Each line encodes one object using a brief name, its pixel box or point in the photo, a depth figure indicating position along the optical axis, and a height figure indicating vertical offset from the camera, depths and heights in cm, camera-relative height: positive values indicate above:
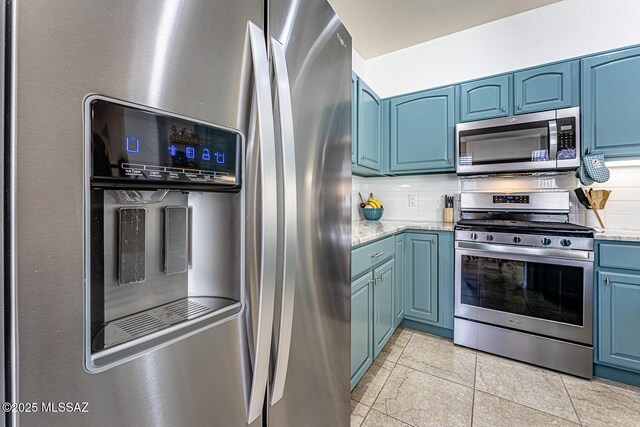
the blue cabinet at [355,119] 210 +71
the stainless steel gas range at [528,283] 182 -52
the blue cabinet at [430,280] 229 -58
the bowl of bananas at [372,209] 284 +2
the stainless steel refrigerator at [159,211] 34 +0
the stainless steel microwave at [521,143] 200 +52
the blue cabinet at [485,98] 225 +93
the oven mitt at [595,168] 194 +29
